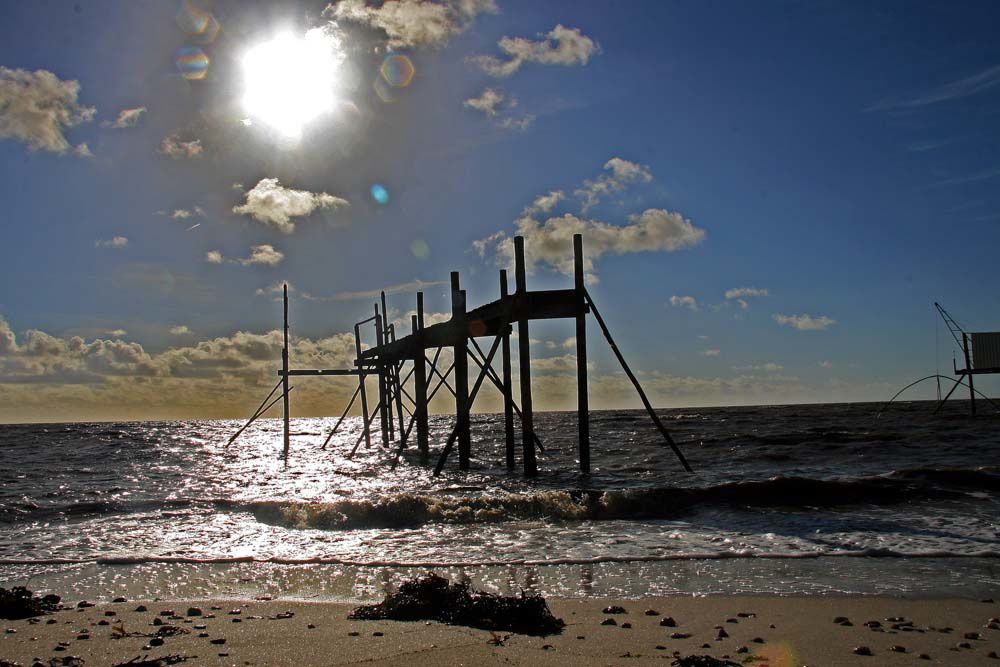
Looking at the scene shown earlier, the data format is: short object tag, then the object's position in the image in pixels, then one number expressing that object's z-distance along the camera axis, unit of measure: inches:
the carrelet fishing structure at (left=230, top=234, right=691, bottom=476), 623.2
